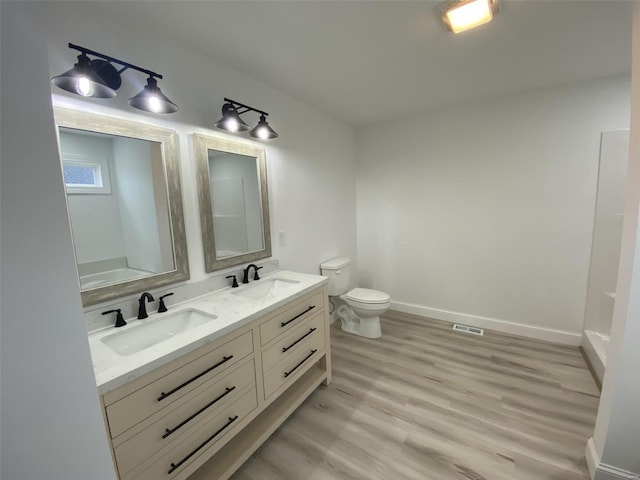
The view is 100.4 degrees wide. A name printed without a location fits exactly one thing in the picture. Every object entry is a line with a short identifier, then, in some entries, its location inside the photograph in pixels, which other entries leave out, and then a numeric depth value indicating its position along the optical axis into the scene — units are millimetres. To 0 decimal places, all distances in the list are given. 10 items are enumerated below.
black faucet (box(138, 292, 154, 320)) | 1423
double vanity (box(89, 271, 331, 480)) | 996
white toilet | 2705
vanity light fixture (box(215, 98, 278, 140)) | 1712
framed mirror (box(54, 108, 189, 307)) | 1258
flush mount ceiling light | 1339
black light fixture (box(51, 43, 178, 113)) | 1095
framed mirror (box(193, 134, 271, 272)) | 1752
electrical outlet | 2359
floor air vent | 2839
